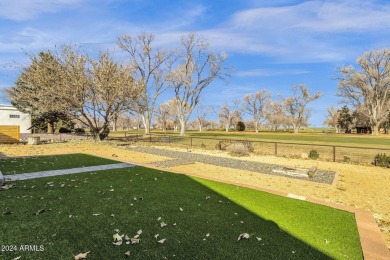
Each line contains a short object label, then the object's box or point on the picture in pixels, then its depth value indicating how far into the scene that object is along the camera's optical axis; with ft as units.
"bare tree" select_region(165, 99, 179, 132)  274.87
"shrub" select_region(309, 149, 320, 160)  48.86
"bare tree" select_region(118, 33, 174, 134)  115.65
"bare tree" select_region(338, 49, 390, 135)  158.10
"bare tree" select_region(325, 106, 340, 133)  289.51
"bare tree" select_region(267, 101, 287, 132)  284.61
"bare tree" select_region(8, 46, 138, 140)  63.16
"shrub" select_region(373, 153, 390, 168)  41.25
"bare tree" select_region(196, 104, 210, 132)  310.45
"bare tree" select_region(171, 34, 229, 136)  135.44
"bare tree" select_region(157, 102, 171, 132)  298.06
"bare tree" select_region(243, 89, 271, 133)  252.01
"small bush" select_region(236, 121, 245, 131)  254.27
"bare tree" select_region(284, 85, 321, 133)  212.84
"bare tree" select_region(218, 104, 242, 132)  295.48
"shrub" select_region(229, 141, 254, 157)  52.95
